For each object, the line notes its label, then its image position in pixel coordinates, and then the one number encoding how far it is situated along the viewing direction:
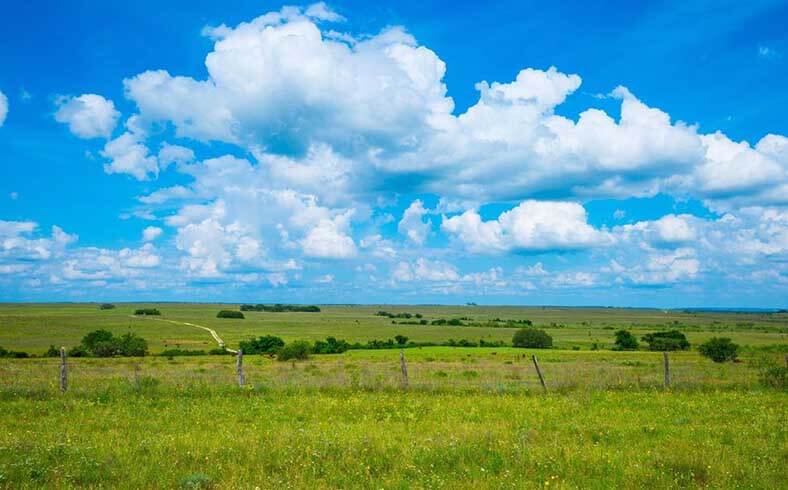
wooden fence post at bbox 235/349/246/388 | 23.78
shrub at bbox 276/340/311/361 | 62.47
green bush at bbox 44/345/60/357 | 72.79
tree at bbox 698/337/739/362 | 55.09
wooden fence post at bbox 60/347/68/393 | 21.88
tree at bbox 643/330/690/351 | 96.56
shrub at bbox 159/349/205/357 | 75.36
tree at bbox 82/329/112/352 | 76.88
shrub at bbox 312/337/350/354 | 83.12
